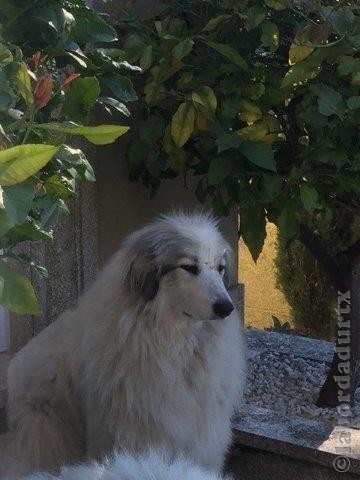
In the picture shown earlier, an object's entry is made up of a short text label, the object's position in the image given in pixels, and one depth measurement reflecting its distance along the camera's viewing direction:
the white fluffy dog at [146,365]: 2.75
